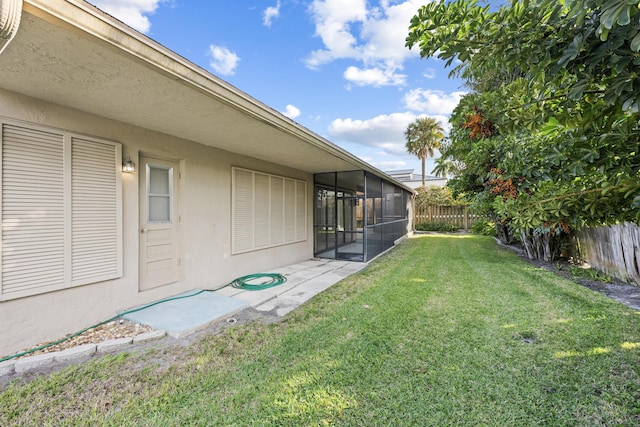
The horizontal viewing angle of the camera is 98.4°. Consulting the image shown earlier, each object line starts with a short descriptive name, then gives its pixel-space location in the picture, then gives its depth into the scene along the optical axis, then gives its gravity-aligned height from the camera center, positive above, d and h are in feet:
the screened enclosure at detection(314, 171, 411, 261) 24.14 -0.32
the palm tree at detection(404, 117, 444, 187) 65.52 +18.00
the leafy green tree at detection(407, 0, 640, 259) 3.70 +2.10
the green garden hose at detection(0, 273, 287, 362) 9.99 -4.15
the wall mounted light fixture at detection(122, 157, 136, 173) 11.35 +1.92
